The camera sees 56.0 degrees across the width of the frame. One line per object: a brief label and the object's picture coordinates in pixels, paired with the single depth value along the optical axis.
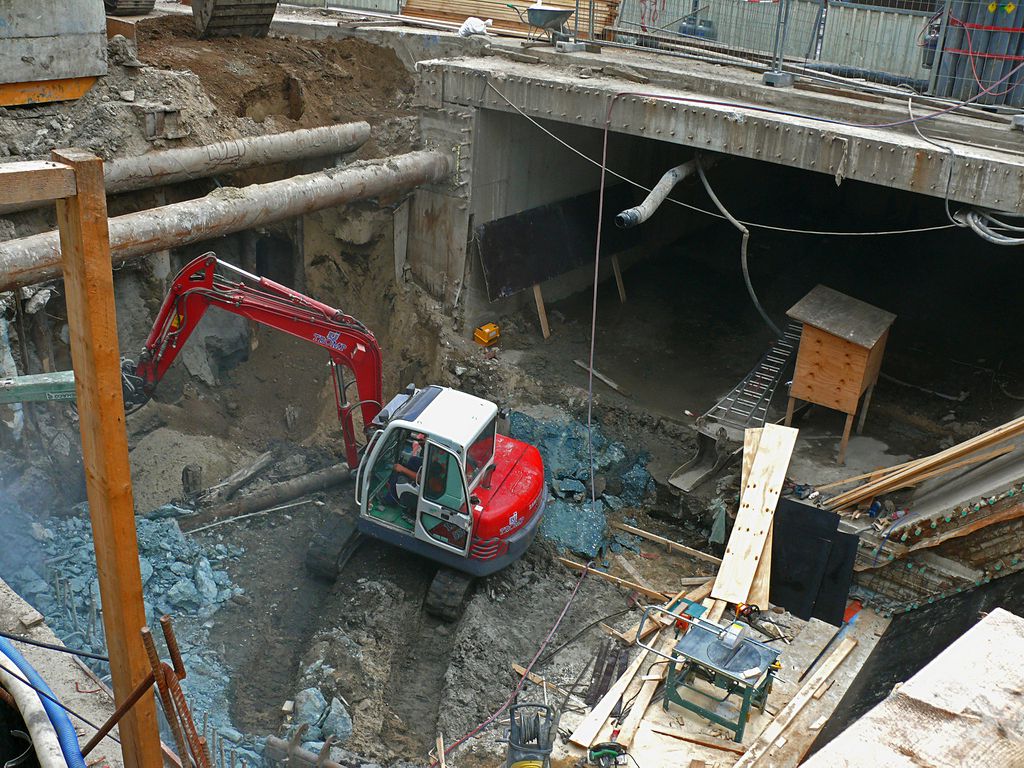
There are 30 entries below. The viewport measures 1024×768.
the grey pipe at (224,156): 12.68
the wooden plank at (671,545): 12.26
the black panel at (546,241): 15.59
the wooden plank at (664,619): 10.93
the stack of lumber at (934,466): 10.80
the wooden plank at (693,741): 9.46
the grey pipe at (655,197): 11.45
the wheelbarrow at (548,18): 15.51
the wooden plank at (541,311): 16.17
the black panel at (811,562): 11.05
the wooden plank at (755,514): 10.91
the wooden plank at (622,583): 11.60
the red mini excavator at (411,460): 10.71
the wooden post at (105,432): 4.22
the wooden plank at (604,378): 14.87
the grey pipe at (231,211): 10.10
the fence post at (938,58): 12.70
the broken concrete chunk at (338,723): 9.24
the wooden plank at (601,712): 9.41
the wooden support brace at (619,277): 17.52
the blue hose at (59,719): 5.09
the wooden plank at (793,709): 9.22
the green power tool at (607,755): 9.15
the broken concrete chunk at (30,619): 7.71
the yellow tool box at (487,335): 15.52
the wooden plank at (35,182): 3.93
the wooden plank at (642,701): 9.50
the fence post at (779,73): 13.69
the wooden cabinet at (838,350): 11.85
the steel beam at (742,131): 11.23
